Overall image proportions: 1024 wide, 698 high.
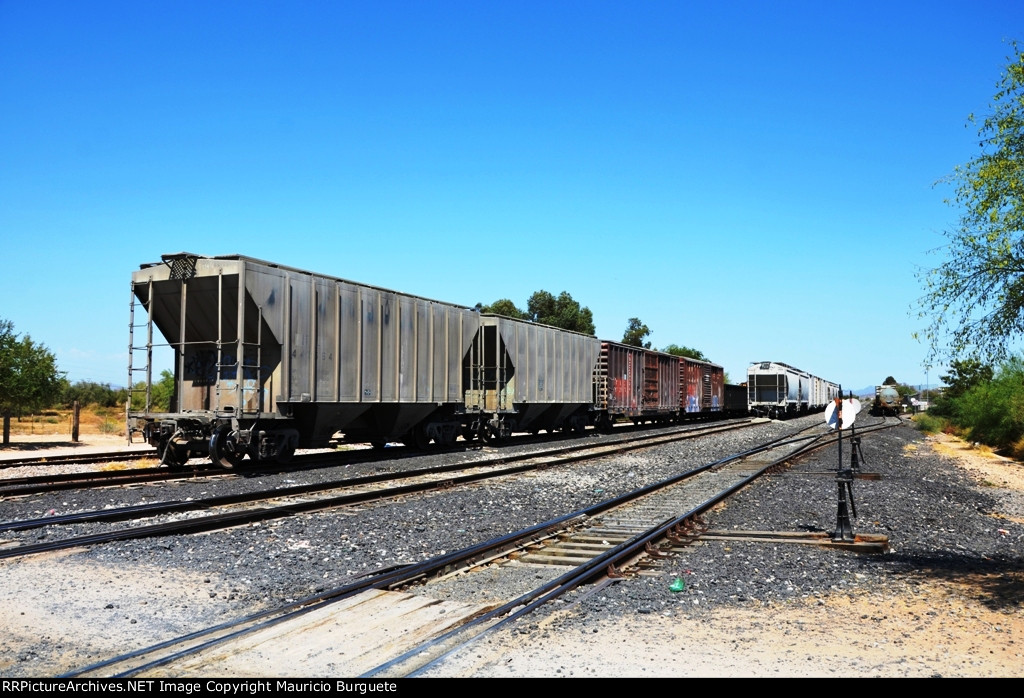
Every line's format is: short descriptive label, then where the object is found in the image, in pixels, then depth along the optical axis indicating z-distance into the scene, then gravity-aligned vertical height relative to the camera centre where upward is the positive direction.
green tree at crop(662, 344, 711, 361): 91.32 +4.72
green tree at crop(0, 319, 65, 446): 24.31 +0.22
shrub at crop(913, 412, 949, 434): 47.94 -2.19
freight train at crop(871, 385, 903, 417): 68.12 -0.84
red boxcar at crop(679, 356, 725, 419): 42.56 +0.12
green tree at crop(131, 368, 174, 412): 35.43 -0.34
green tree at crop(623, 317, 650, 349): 85.94 +6.55
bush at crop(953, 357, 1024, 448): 29.83 -0.76
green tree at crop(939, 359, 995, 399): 38.96 +0.63
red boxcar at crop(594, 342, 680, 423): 31.41 +0.21
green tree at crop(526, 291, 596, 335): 71.12 +7.35
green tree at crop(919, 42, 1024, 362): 11.12 +2.46
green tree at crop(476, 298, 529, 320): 68.12 +7.32
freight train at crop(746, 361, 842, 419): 51.25 +0.00
